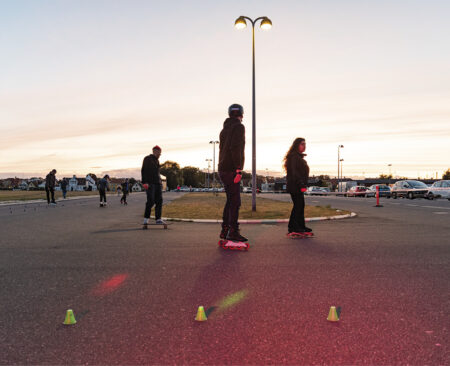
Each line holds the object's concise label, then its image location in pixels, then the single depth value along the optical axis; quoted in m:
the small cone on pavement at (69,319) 3.01
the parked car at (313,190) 60.42
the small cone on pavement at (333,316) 3.04
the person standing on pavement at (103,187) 21.70
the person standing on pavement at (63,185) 31.16
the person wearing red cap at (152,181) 9.82
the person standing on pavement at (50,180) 22.75
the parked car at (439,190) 31.00
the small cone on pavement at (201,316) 3.07
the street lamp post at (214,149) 70.53
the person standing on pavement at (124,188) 26.11
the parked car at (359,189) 50.35
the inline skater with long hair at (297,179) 8.05
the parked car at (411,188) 34.53
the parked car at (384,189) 43.01
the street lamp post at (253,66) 14.80
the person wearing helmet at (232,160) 6.41
